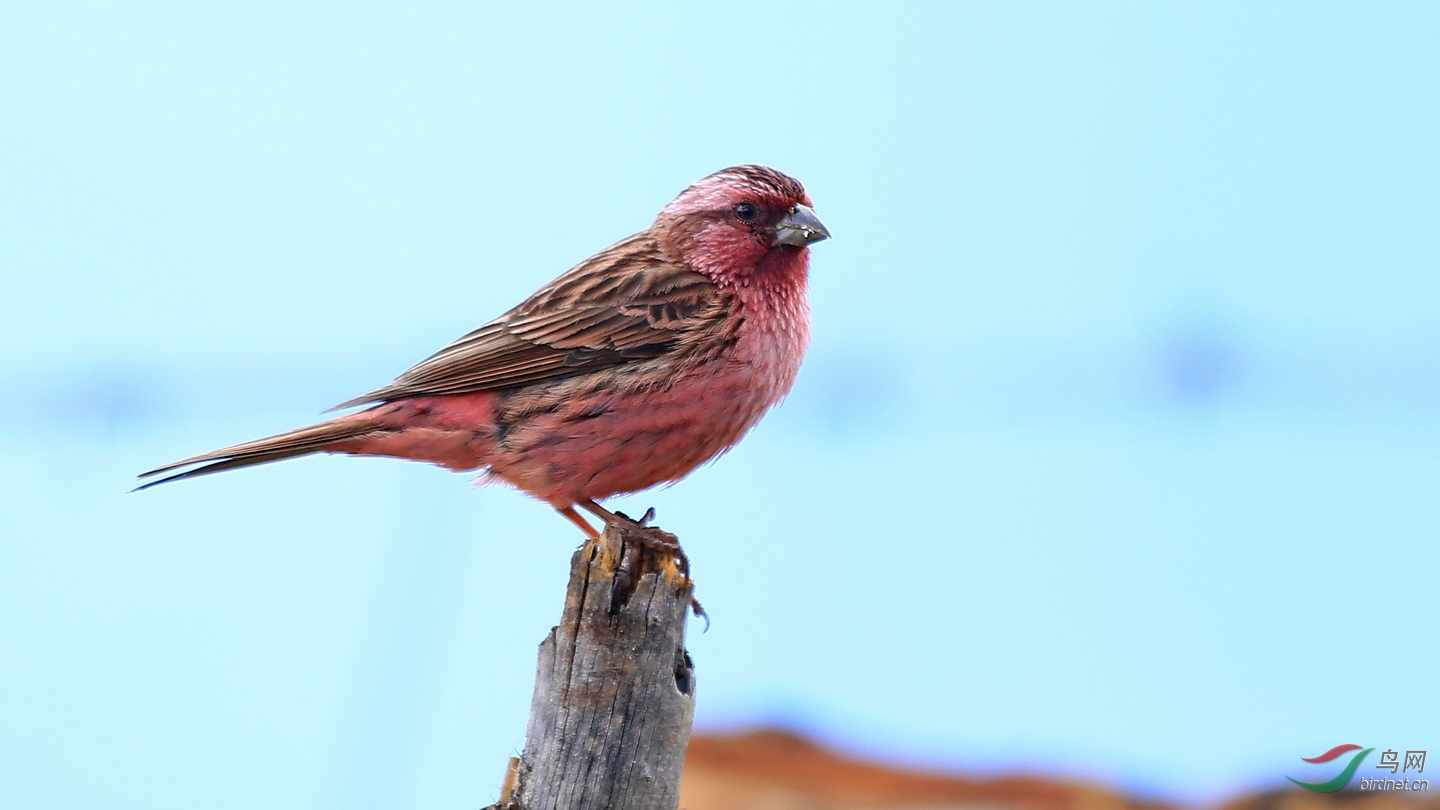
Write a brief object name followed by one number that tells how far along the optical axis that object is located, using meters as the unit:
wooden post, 7.50
